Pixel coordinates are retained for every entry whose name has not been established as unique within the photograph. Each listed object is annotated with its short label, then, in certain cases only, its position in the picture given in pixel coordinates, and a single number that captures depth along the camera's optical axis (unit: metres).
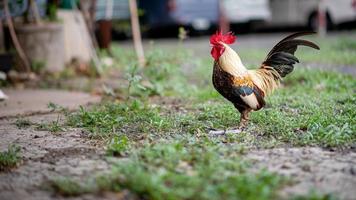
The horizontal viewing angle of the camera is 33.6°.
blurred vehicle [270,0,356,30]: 17.14
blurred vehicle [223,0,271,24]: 17.75
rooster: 4.98
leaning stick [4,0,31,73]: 8.63
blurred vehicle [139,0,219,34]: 17.27
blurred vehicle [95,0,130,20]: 17.14
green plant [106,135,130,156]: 4.25
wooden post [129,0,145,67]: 10.12
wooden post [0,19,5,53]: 9.23
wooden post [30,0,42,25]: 9.35
